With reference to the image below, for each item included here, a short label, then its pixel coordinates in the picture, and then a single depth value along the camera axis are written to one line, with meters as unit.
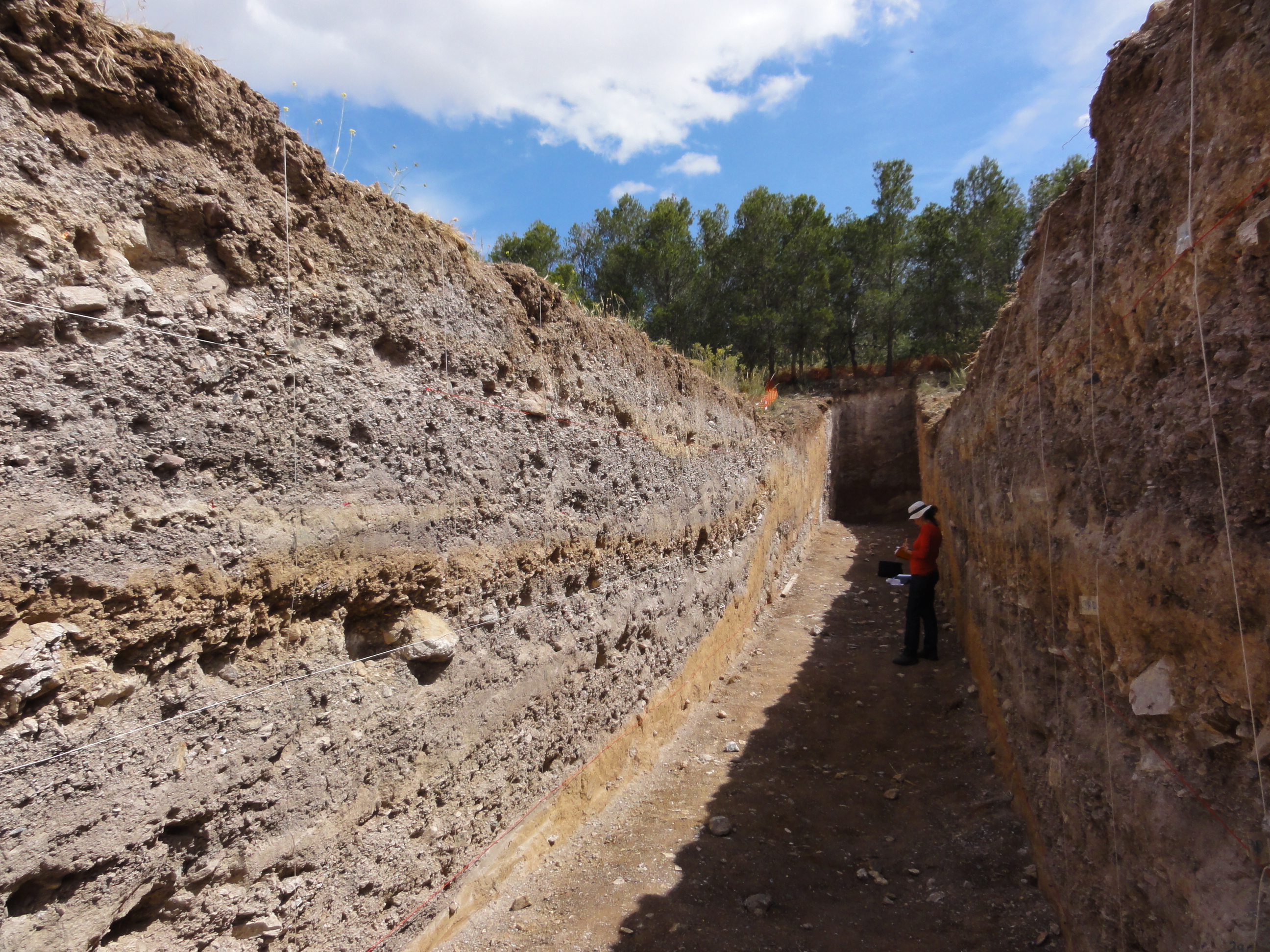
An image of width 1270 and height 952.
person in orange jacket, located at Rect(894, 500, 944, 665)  5.94
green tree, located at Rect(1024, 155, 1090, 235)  12.41
